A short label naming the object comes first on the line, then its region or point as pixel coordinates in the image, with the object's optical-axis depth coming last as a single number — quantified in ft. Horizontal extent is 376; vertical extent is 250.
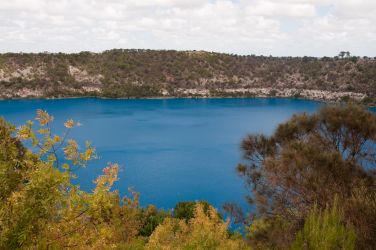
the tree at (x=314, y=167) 55.76
